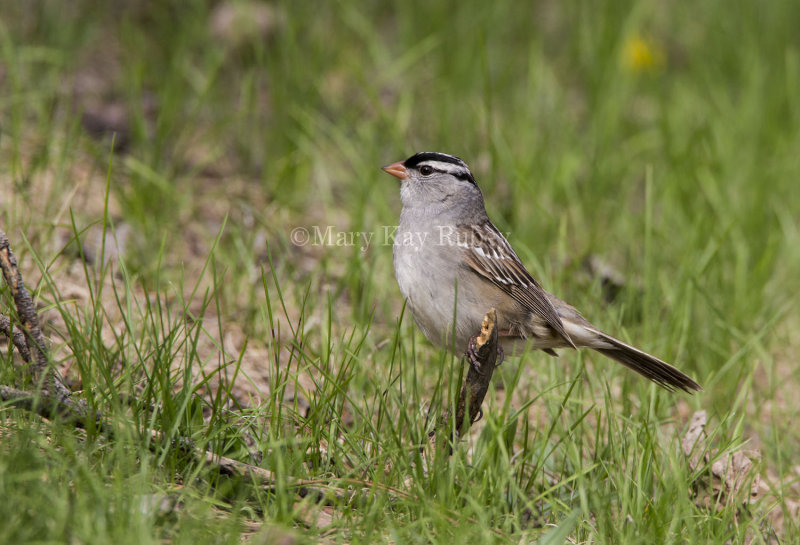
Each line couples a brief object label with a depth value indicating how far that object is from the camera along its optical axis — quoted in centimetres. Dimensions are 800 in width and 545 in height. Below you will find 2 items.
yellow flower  1552
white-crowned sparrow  834
